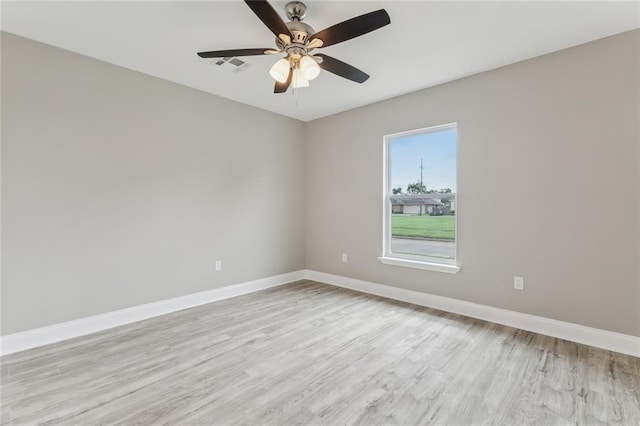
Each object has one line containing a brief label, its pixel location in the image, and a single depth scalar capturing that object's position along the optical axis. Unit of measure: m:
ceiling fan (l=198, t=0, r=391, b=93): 1.79
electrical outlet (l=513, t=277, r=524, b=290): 2.92
